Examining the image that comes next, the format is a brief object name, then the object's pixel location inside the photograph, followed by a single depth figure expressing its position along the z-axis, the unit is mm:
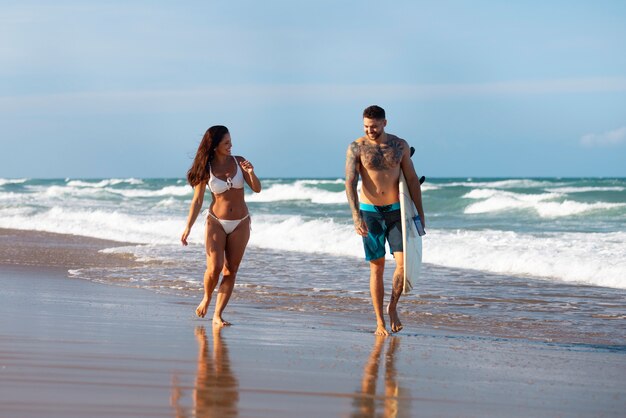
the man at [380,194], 14234
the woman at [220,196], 14570
